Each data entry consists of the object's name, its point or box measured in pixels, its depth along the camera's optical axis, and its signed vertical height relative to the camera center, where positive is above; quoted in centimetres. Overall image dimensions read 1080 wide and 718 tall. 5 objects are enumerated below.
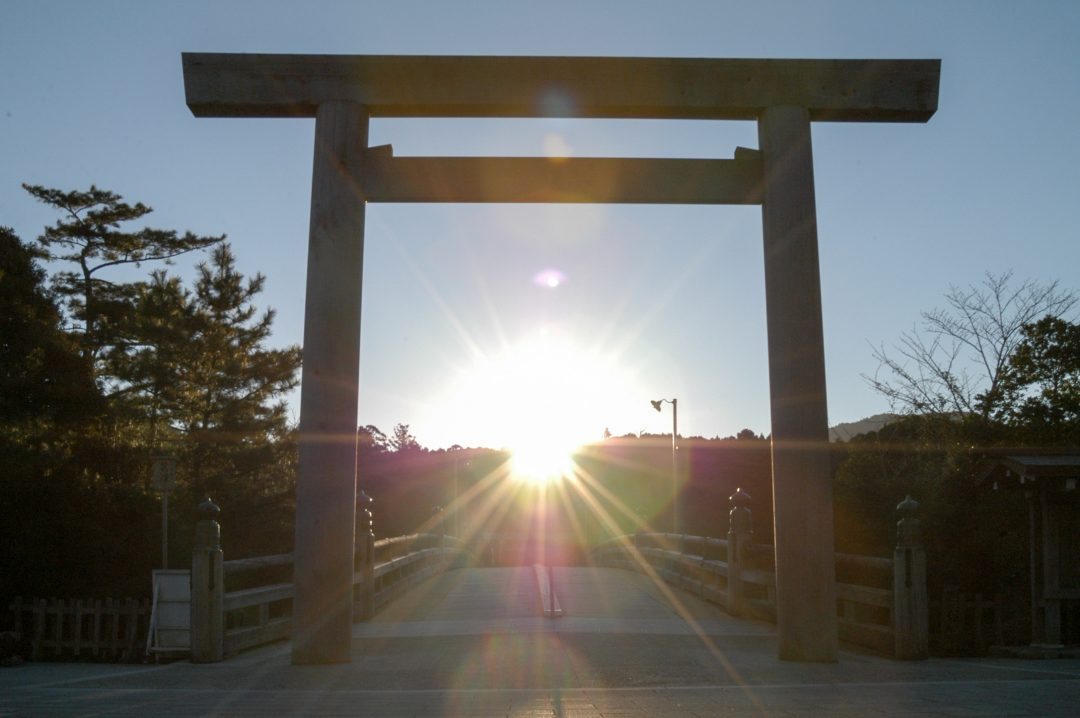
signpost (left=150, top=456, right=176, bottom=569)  1566 +45
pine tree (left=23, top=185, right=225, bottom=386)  3303 +837
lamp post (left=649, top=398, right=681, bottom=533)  3488 +126
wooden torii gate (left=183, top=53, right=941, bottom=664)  943 +310
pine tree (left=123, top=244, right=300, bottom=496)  3183 +367
